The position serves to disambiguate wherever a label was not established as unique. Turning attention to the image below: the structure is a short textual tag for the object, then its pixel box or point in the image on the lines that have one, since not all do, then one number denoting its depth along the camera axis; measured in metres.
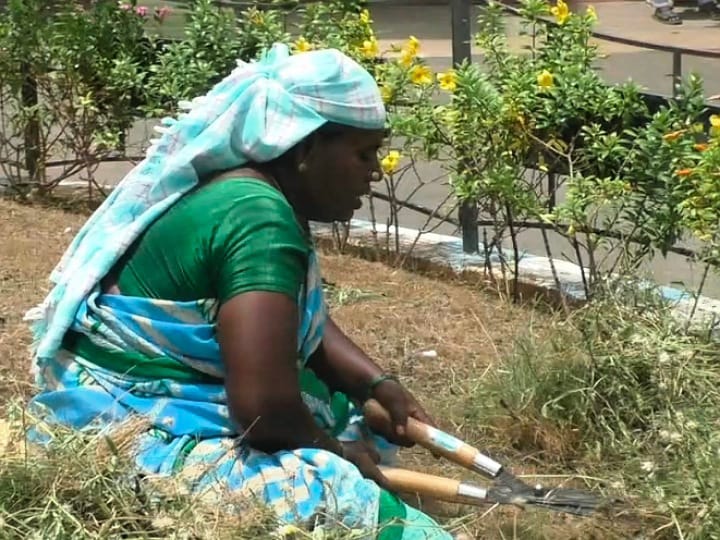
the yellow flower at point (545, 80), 4.64
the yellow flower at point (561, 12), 4.80
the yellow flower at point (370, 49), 5.50
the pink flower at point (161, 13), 6.71
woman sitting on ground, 2.31
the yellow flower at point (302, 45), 5.32
